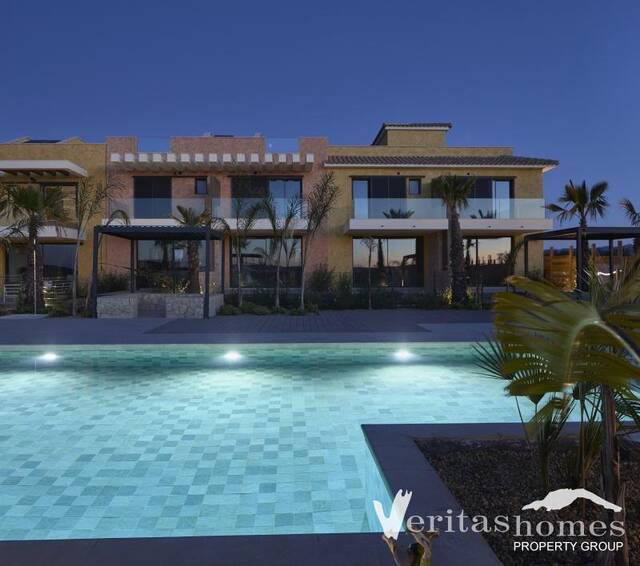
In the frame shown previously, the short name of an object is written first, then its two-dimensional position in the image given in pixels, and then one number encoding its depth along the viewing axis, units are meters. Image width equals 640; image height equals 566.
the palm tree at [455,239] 16.48
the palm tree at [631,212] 17.17
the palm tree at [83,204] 14.70
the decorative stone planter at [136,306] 13.84
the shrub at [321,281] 19.69
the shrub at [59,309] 14.39
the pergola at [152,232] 13.52
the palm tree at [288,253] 20.32
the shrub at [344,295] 16.80
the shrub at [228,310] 14.84
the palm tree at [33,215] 14.80
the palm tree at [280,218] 15.77
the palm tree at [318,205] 16.09
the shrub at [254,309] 14.99
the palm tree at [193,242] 17.00
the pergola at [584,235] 13.52
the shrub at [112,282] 18.91
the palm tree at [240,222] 15.96
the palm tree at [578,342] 1.68
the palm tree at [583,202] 15.36
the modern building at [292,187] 20.14
